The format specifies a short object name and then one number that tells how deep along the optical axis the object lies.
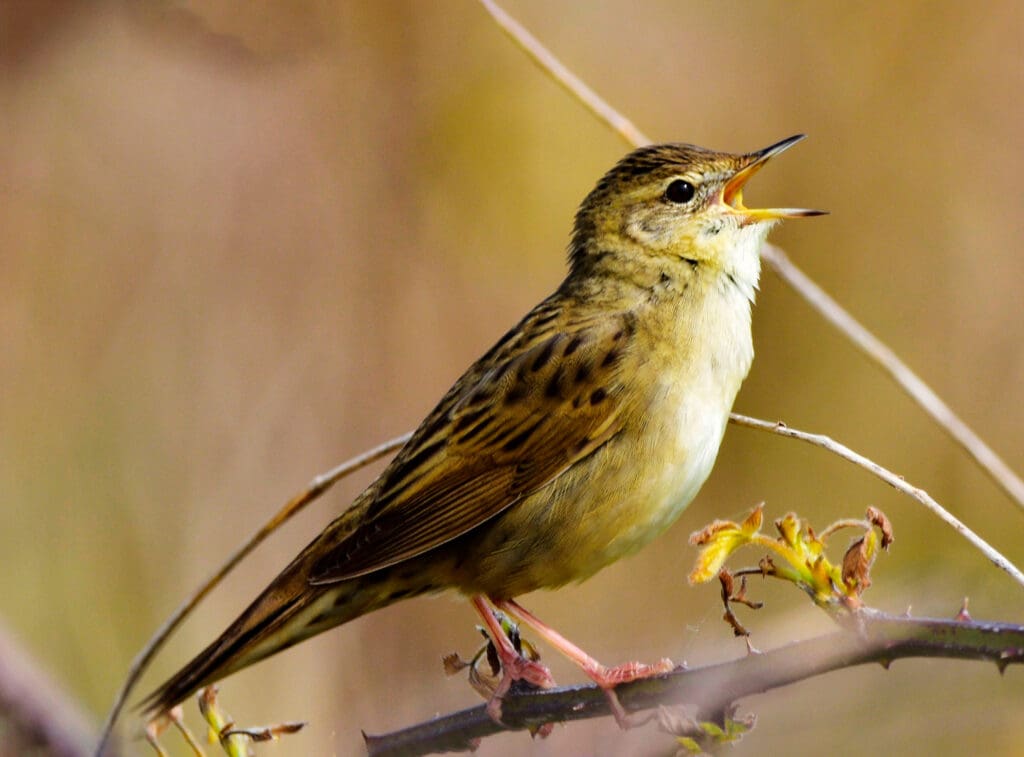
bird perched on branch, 6.94
